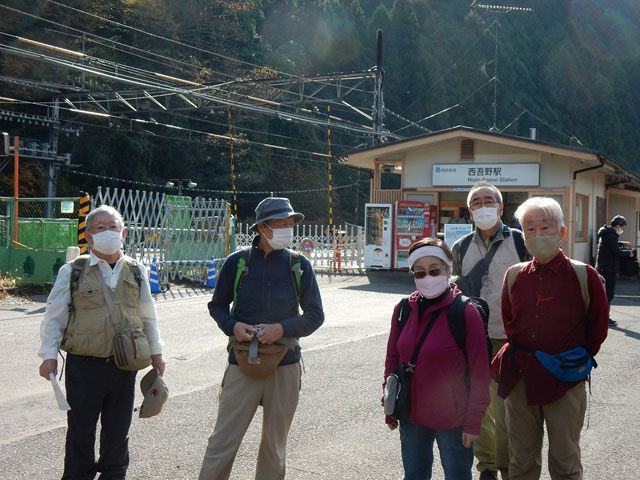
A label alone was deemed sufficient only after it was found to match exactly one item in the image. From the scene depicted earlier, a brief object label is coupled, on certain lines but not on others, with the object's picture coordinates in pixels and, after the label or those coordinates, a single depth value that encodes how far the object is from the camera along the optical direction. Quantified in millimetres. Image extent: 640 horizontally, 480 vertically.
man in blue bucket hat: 3902
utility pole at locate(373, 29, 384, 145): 28594
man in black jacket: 11641
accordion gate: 16688
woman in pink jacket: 3463
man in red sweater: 3775
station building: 21547
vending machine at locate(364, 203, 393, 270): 22812
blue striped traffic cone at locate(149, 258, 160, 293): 15977
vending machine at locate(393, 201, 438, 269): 22453
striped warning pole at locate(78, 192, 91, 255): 14482
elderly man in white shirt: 3898
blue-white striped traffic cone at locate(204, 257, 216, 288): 17859
